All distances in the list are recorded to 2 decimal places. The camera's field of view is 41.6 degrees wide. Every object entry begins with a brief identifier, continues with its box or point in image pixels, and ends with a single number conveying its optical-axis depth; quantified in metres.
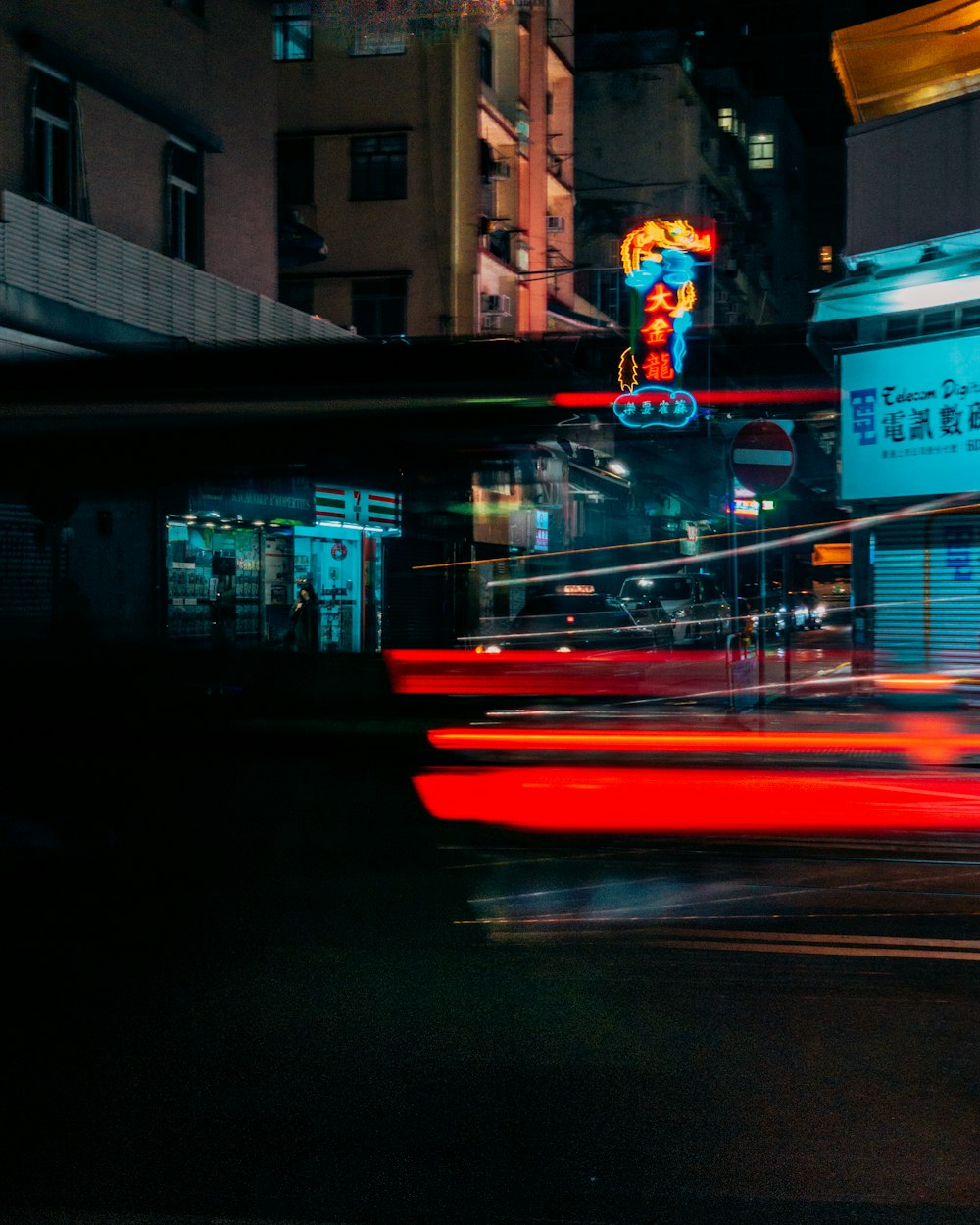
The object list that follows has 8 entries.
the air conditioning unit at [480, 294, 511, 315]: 31.31
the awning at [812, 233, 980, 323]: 17.22
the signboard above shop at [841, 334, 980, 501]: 17.48
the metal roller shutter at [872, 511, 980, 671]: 17.58
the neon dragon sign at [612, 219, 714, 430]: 21.92
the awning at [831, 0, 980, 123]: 18.44
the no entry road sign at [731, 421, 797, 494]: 13.62
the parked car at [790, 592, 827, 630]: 35.00
